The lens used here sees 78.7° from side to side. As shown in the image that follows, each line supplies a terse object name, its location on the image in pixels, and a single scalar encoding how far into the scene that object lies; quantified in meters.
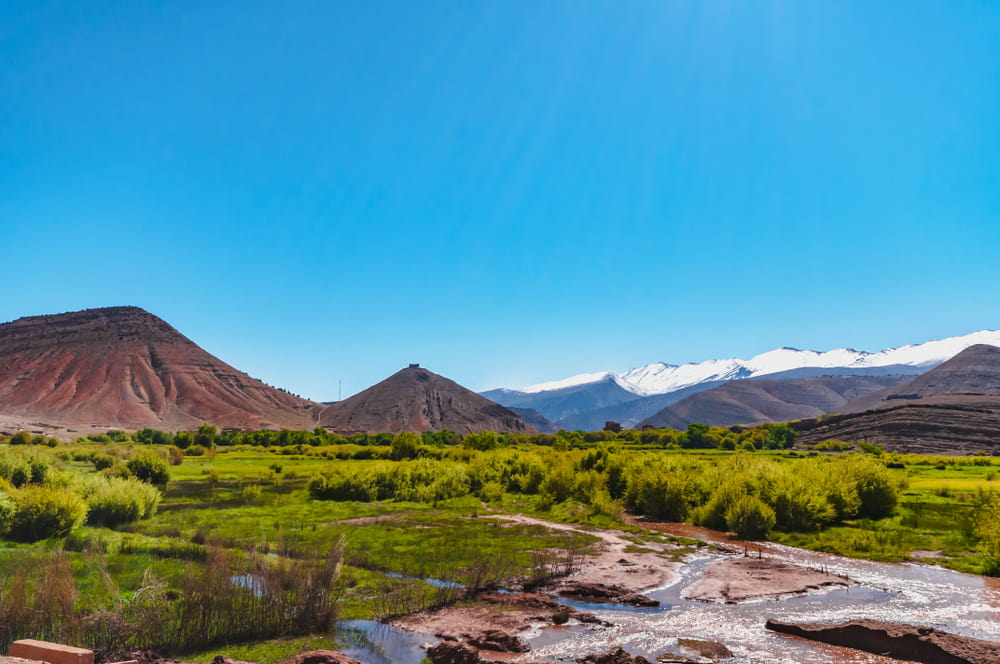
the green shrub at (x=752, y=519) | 30.20
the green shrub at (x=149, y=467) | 43.88
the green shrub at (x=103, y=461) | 48.88
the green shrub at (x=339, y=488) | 43.41
